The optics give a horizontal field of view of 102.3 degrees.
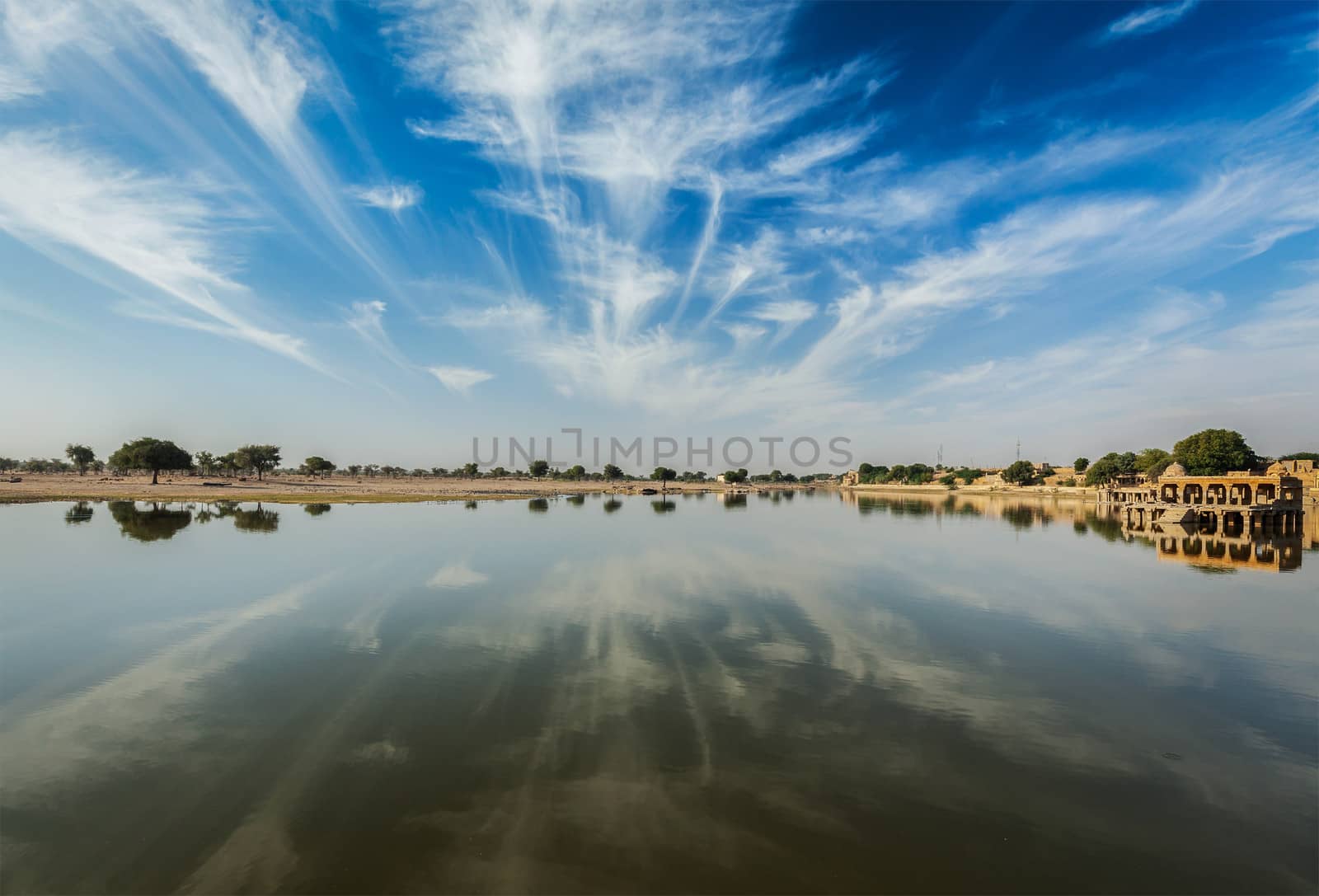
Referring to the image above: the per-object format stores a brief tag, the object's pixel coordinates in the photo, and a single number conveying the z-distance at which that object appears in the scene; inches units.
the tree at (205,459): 5733.3
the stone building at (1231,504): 2466.8
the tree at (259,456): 5408.5
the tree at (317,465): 6107.3
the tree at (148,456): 4126.5
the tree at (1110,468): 5433.1
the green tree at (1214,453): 3644.2
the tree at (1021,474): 7317.9
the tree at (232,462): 5516.7
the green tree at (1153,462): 4315.9
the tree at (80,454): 5270.7
